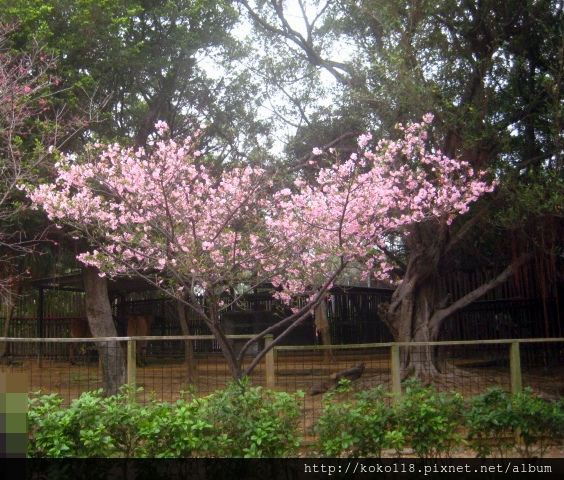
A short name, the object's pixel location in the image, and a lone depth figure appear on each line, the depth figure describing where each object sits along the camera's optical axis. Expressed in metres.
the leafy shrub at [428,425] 5.01
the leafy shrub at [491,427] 5.12
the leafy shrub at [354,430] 4.84
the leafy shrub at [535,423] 5.25
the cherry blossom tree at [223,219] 6.43
